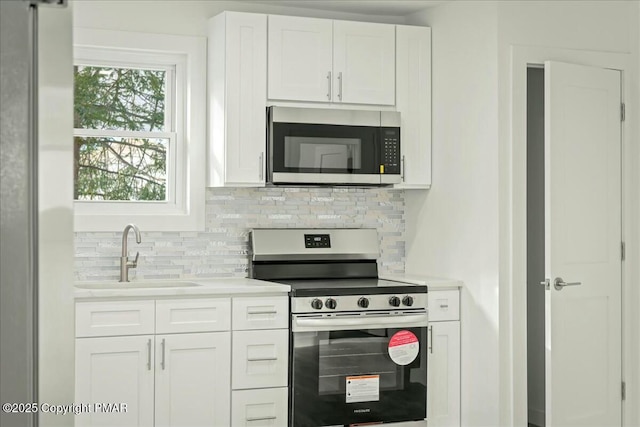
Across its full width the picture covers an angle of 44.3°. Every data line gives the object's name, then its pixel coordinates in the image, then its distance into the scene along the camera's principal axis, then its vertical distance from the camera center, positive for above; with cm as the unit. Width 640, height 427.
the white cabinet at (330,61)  418 +87
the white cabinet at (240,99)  408 +64
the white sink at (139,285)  399 -33
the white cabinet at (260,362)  380 -69
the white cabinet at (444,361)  415 -75
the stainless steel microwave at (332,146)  412 +40
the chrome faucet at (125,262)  403 -22
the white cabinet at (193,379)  368 -75
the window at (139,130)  418 +49
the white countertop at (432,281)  413 -33
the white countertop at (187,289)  356 -33
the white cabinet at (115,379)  354 -73
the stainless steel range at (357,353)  384 -66
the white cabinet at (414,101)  441 +67
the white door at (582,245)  393 -13
